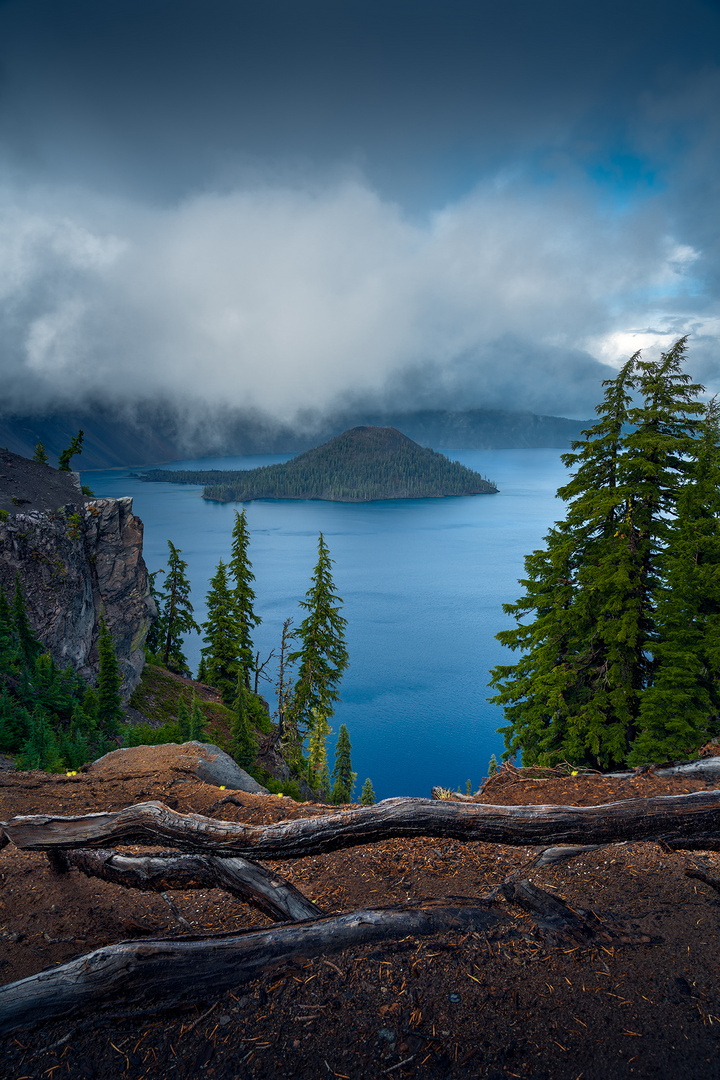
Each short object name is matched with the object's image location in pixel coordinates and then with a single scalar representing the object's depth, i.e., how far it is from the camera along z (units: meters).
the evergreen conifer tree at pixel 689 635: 11.12
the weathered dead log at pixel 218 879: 4.13
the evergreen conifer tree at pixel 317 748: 24.87
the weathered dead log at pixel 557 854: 5.09
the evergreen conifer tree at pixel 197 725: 19.22
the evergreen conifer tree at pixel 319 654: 26.05
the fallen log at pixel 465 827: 4.48
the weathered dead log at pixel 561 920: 3.88
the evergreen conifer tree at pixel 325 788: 27.52
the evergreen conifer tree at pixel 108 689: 22.48
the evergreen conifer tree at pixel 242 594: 29.84
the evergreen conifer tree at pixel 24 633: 22.31
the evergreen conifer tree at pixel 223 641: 30.34
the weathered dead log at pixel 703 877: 4.47
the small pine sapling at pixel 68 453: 35.45
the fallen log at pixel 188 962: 3.26
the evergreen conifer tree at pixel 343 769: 32.03
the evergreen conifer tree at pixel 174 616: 35.47
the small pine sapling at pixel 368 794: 28.73
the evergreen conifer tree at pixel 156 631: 38.09
